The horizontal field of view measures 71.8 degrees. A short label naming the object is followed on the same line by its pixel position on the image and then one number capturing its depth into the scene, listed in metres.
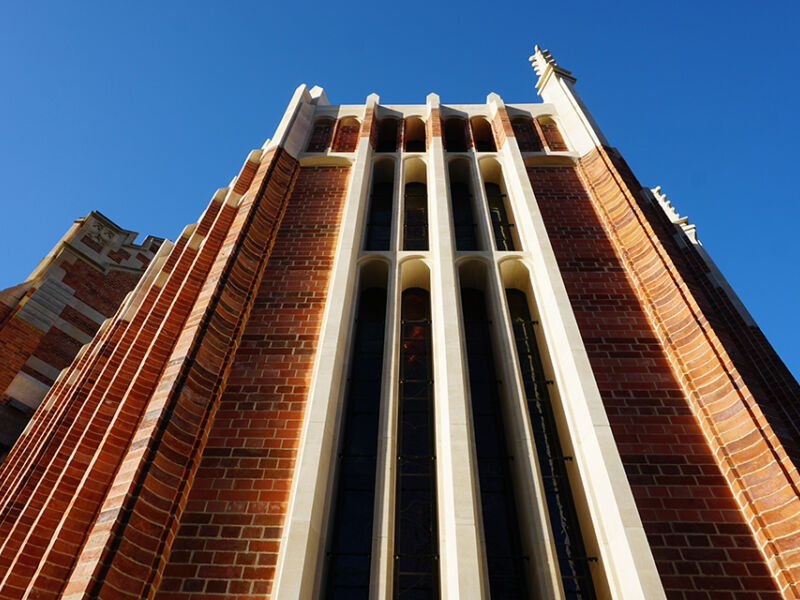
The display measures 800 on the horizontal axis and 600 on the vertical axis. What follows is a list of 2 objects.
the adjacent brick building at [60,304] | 10.34
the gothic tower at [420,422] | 3.95
